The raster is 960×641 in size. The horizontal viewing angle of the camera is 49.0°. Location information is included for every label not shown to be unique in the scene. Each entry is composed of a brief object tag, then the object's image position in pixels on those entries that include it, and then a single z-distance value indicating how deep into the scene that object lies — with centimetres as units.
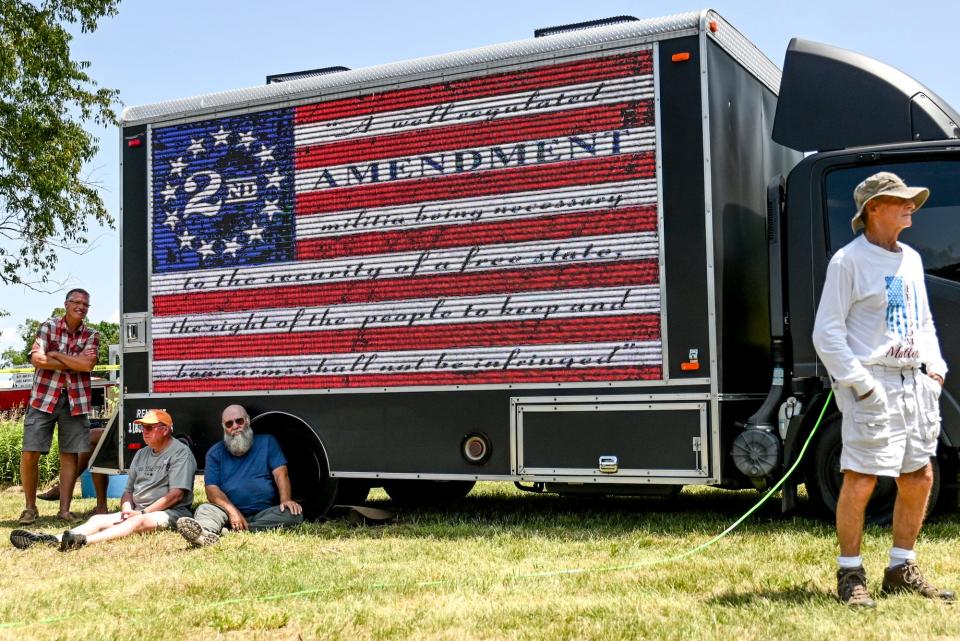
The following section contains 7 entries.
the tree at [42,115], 1795
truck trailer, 632
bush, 1250
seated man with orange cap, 705
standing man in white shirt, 428
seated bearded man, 730
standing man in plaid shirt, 844
